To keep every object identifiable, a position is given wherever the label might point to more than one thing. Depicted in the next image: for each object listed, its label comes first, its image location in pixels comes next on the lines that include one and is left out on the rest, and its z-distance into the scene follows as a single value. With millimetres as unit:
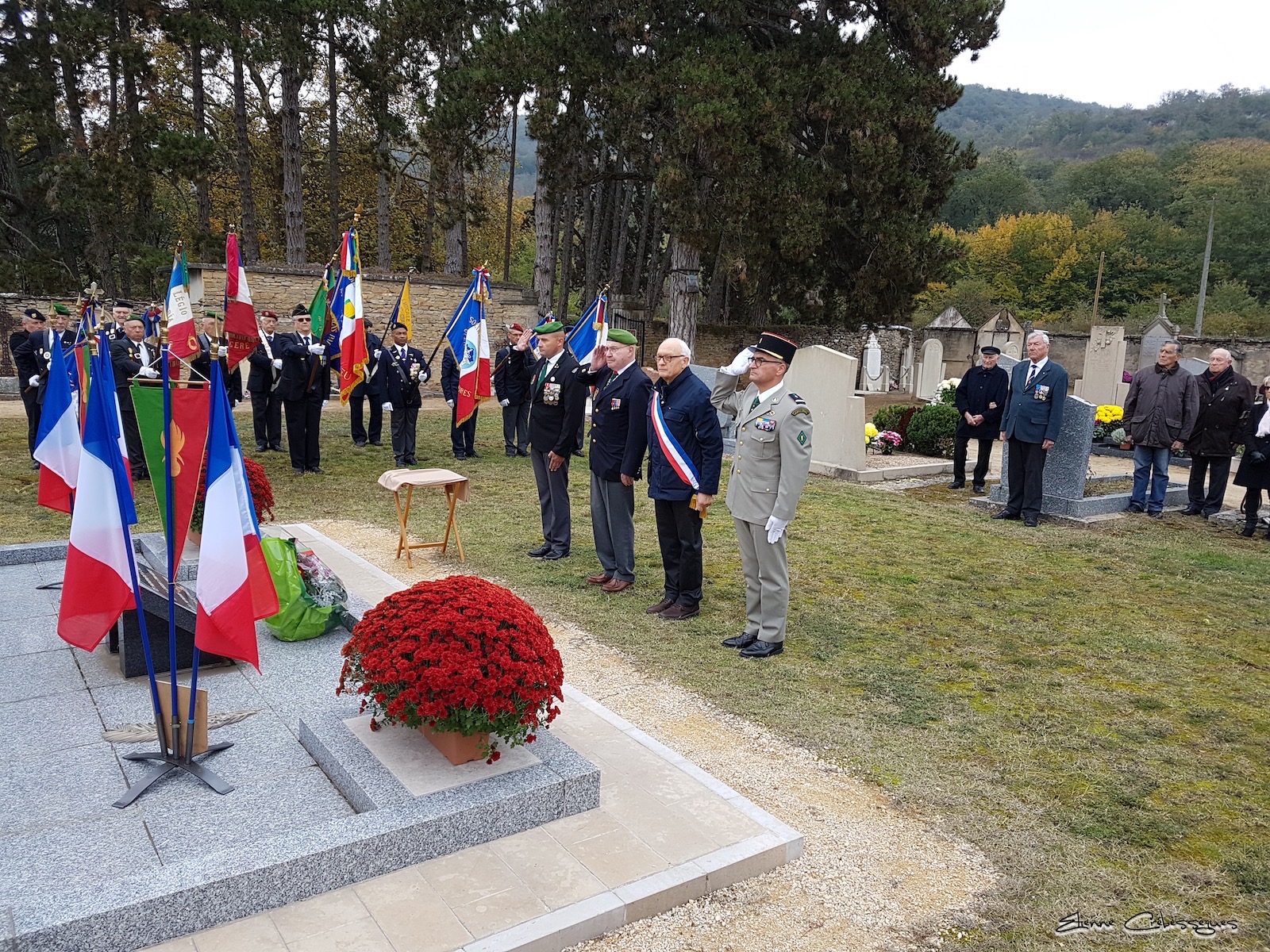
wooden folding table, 7207
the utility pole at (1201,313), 41188
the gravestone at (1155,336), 24750
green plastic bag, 5320
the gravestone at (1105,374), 19000
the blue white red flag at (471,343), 11391
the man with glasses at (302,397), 11334
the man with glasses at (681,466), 6105
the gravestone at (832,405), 12141
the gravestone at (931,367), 21616
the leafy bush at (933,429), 13719
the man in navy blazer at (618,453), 6617
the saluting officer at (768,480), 5312
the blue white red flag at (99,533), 3449
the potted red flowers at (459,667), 3404
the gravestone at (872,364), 23984
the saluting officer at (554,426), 7449
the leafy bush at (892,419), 14594
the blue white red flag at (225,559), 3354
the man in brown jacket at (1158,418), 9922
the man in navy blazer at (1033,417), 9211
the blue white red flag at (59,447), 5020
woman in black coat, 9156
